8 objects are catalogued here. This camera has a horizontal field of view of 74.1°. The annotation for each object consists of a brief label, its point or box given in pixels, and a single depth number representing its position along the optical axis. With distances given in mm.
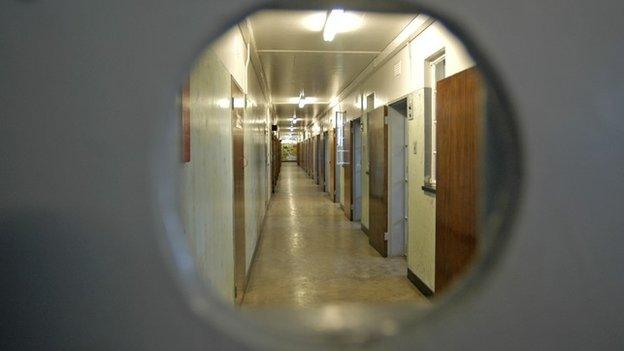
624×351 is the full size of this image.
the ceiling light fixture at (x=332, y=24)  3449
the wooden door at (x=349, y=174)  7695
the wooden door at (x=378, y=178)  5157
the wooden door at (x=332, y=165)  10156
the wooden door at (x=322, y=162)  13188
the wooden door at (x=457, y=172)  2549
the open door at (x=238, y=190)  3363
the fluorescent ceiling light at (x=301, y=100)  9134
